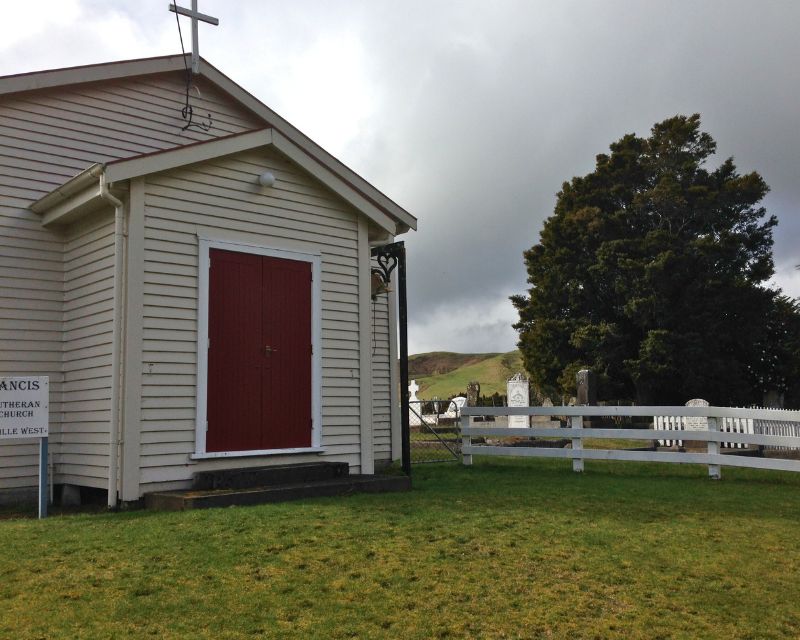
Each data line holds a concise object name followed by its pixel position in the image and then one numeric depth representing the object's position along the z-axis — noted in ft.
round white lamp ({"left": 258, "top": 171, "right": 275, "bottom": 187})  31.42
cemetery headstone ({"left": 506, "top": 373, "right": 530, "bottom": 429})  84.64
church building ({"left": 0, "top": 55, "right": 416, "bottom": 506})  27.71
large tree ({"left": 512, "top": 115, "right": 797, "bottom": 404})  101.35
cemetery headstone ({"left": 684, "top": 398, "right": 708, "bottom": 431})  58.49
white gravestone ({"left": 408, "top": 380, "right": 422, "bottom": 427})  103.81
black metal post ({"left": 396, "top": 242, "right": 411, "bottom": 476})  36.45
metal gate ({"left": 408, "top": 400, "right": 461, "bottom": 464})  52.13
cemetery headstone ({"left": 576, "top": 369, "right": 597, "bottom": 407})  79.56
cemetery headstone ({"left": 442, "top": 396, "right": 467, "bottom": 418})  103.09
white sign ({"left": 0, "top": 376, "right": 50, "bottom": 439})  25.75
